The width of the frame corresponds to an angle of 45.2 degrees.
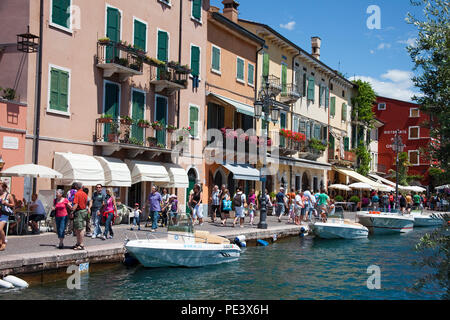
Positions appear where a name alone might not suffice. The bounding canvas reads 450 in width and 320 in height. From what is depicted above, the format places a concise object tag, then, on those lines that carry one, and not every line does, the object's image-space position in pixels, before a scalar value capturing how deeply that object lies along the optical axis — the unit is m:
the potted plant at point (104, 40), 21.52
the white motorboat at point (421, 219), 34.88
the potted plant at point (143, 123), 23.38
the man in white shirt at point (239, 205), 24.50
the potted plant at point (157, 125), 24.25
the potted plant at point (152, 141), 24.11
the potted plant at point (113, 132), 21.92
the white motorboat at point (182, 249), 15.06
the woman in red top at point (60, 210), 14.65
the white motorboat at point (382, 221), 28.70
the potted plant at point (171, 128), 25.52
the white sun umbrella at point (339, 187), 43.10
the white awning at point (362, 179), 45.54
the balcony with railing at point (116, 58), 21.72
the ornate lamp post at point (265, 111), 22.58
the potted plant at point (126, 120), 22.34
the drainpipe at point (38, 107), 18.97
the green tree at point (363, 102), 51.47
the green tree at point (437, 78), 7.46
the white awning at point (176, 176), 25.42
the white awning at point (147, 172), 23.20
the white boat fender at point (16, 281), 11.64
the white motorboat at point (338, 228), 24.67
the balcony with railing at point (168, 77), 25.02
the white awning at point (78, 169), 19.55
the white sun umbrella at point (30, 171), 16.64
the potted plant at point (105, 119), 21.66
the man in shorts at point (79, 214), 14.16
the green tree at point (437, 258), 6.85
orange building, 29.61
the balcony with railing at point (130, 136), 21.81
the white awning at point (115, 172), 21.30
